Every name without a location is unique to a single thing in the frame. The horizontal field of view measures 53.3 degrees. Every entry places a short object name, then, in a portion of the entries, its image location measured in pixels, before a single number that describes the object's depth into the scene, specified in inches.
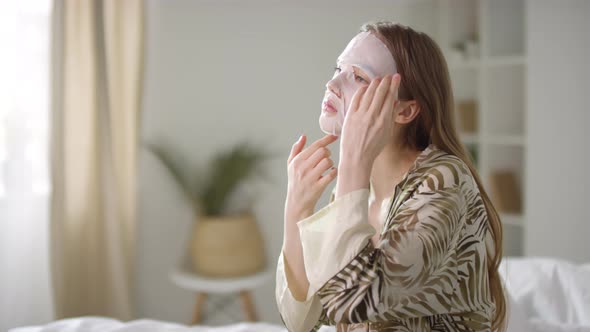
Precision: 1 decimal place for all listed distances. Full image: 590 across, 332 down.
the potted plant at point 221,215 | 109.5
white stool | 108.5
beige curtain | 95.0
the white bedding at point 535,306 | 56.9
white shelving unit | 118.7
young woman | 34.8
